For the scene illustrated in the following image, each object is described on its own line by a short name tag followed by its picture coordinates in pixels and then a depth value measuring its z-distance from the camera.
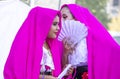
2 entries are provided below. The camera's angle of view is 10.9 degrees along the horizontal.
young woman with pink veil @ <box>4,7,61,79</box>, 4.80
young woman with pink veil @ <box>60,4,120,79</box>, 5.04
